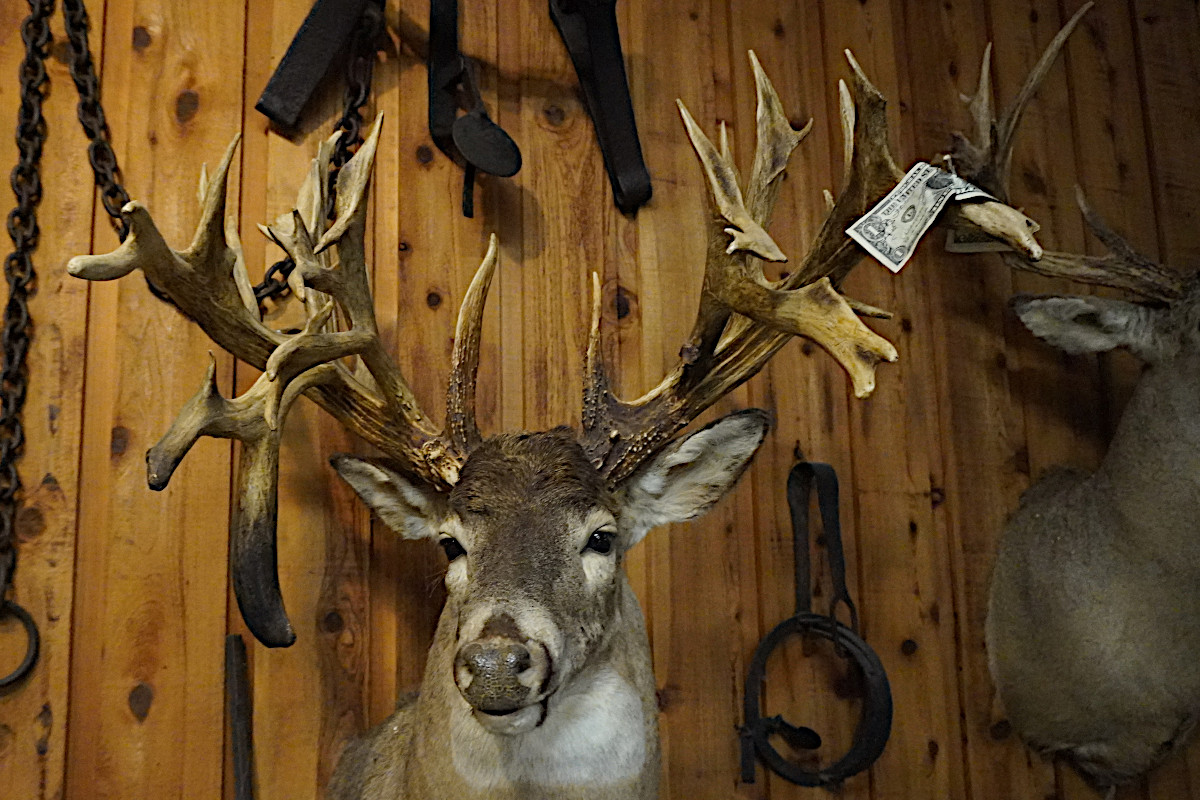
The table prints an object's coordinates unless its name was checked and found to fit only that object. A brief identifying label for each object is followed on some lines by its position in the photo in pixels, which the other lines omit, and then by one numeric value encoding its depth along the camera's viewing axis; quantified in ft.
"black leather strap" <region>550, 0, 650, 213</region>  8.95
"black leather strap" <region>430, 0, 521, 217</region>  8.19
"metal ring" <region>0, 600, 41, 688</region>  6.77
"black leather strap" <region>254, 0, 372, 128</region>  8.13
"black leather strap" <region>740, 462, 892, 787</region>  8.23
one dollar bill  5.47
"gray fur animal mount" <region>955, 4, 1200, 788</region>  8.45
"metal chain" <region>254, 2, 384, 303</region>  8.19
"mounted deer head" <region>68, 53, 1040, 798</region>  5.46
